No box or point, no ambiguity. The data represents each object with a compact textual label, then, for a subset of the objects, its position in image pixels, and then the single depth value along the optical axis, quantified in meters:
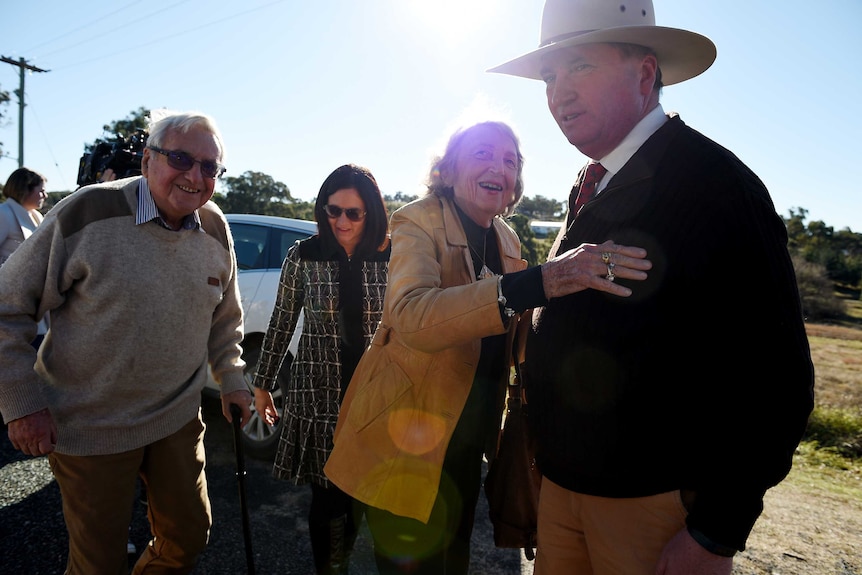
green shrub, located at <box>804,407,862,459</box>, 5.26
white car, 3.84
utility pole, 21.86
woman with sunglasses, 2.51
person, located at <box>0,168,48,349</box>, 4.29
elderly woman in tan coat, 1.51
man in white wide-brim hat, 1.12
